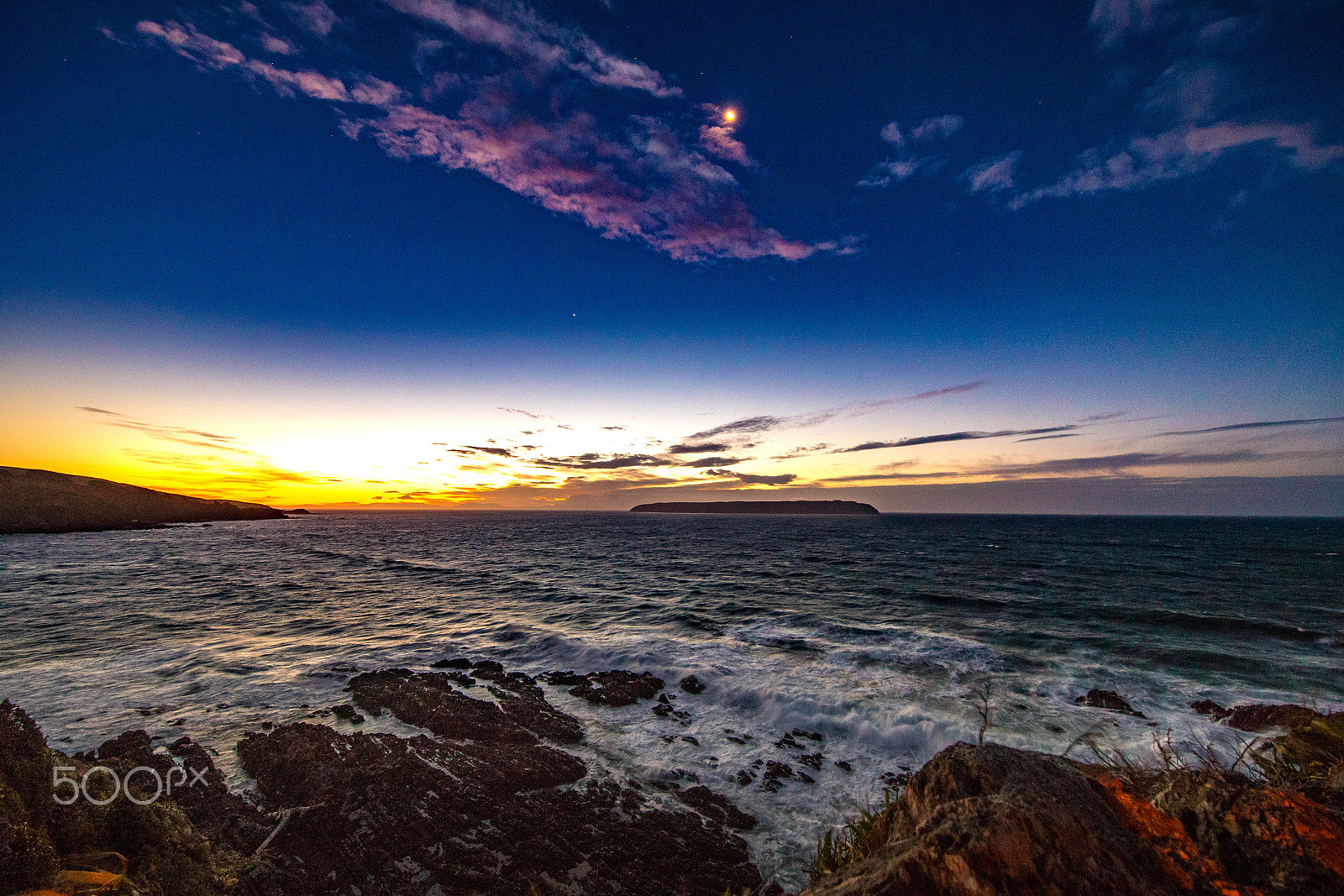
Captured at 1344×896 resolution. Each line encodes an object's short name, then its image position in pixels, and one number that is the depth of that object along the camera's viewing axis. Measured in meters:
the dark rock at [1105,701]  12.33
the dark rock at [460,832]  6.53
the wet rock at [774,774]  8.97
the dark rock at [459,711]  10.47
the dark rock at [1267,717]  10.94
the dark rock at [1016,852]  3.01
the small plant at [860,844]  4.76
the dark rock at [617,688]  12.71
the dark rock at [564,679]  13.89
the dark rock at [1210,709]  12.02
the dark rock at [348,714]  10.74
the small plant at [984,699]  11.69
